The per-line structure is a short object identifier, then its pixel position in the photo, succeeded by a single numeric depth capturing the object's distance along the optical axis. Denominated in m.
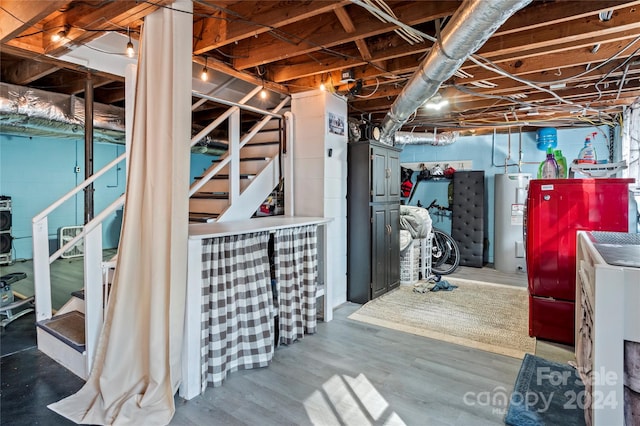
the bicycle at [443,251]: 6.16
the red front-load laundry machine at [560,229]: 2.98
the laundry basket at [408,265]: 5.17
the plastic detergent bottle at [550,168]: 3.88
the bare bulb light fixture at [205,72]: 3.23
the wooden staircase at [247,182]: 3.66
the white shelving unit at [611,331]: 1.37
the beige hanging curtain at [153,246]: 2.15
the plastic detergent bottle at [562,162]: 5.77
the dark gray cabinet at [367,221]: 4.30
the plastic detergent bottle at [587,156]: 3.80
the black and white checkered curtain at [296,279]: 3.07
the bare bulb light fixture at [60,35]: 2.57
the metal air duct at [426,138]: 6.30
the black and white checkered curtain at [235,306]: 2.46
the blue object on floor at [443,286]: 4.82
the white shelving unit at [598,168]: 3.29
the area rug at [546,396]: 2.09
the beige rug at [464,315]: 3.24
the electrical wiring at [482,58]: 2.02
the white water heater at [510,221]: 5.87
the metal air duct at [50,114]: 3.84
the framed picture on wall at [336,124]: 3.98
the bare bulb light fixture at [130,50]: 2.77
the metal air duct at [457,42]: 1.74
